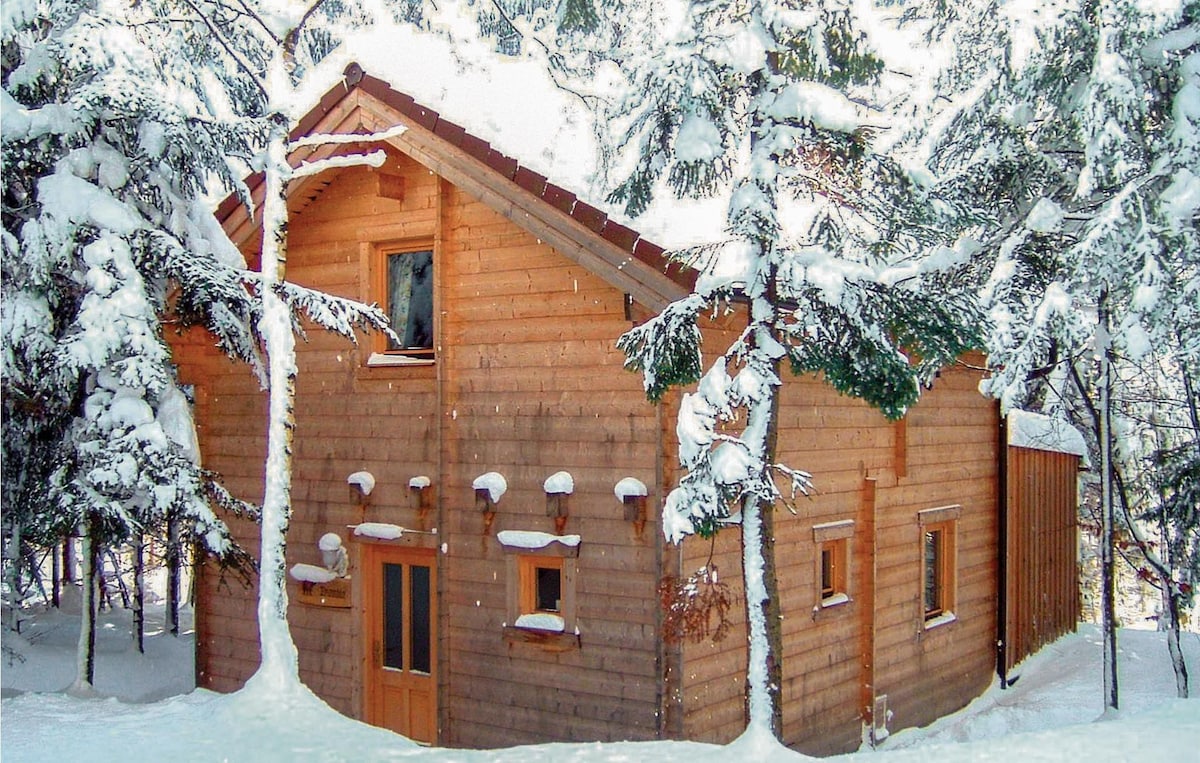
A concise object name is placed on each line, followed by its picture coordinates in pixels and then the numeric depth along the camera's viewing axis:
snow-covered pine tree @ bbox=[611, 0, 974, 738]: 6.30
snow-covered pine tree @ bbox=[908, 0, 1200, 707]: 8.24
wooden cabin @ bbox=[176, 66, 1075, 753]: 8.53
